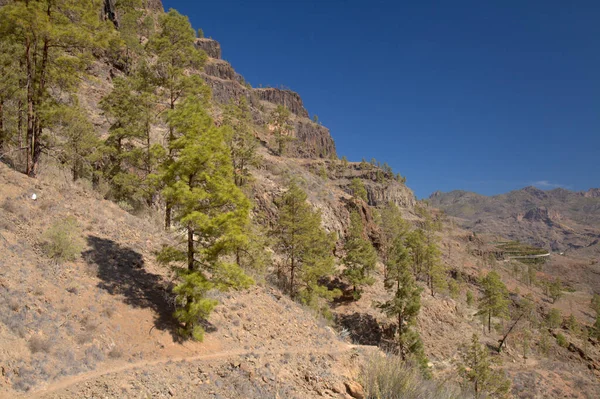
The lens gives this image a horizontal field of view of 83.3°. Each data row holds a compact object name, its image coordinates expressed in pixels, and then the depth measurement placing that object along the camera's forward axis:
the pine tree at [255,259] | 20.40
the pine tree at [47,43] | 13.25
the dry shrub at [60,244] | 11.51
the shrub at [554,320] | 72.28
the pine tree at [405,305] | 30.56
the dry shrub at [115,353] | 9.48
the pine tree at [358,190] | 59.54
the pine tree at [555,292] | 106.74
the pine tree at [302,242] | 27.70
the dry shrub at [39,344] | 8.30
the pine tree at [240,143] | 34.62
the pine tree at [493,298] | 48.61
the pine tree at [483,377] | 26.64
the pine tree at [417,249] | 48.00
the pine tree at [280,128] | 78.62
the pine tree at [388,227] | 56.66
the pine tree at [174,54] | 18.80
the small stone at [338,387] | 11.76
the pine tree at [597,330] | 72.03
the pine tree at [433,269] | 49.25
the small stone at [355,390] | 11.57
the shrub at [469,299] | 63.75
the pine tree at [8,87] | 16.05
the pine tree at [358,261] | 37.44
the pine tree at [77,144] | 19.44
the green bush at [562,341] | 60.59
